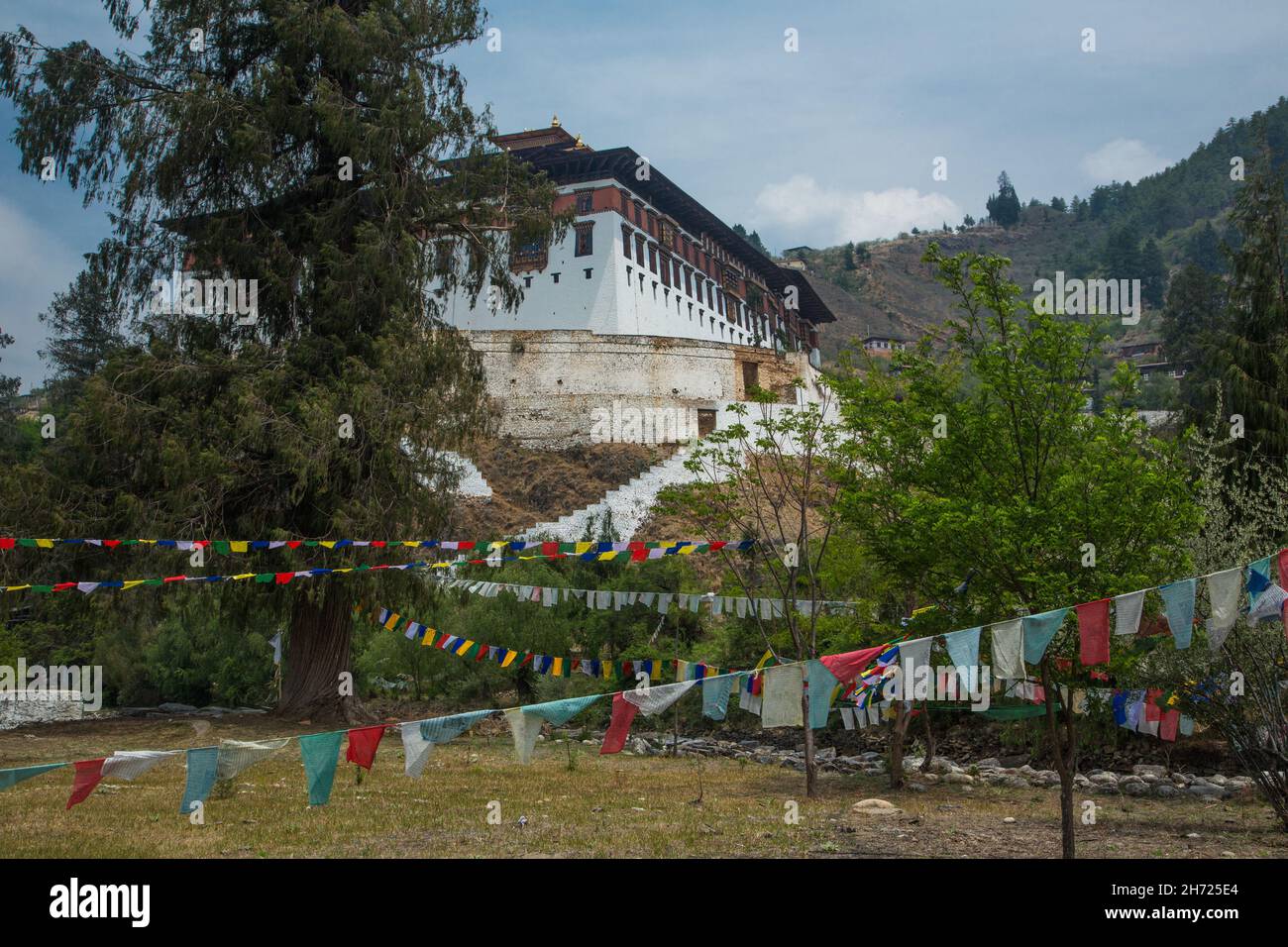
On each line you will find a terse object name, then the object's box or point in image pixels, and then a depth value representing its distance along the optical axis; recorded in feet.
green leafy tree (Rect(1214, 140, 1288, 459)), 91.61
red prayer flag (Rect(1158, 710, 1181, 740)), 56.24
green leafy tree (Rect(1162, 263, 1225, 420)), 249.88
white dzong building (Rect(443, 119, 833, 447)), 179.22
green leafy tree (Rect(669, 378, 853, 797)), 51.88
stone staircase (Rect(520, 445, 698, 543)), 149.48
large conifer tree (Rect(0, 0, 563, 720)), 66.23
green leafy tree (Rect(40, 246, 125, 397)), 203.41
